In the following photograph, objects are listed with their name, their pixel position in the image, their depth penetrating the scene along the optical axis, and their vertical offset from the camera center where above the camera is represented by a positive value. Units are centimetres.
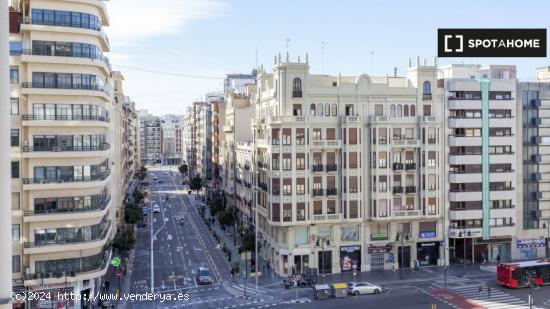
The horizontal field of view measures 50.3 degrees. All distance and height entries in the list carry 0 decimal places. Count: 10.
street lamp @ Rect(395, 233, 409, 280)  7706 -1236
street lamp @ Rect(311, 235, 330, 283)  7427 -1230
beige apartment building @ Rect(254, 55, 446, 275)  7375 -335
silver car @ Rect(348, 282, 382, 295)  6438 -1580
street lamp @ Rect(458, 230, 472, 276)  7925 -1205
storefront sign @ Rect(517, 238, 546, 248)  8250 -1396
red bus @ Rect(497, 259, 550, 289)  6538 -1454
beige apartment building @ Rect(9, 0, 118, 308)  5506 -6
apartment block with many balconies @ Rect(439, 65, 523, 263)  7919 -234
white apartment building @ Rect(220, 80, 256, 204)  11156 +378
